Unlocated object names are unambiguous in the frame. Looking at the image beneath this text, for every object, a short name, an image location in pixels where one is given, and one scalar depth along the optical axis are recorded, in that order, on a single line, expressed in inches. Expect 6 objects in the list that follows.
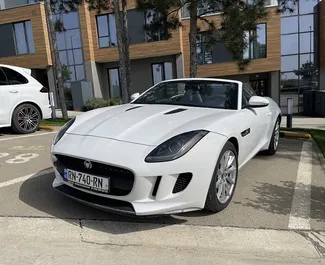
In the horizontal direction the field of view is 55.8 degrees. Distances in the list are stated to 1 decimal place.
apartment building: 767.7
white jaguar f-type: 102.0
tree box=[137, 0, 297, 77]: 346.6
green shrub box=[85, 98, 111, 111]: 755.1
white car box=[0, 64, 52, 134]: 276.5
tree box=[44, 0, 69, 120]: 422.3
